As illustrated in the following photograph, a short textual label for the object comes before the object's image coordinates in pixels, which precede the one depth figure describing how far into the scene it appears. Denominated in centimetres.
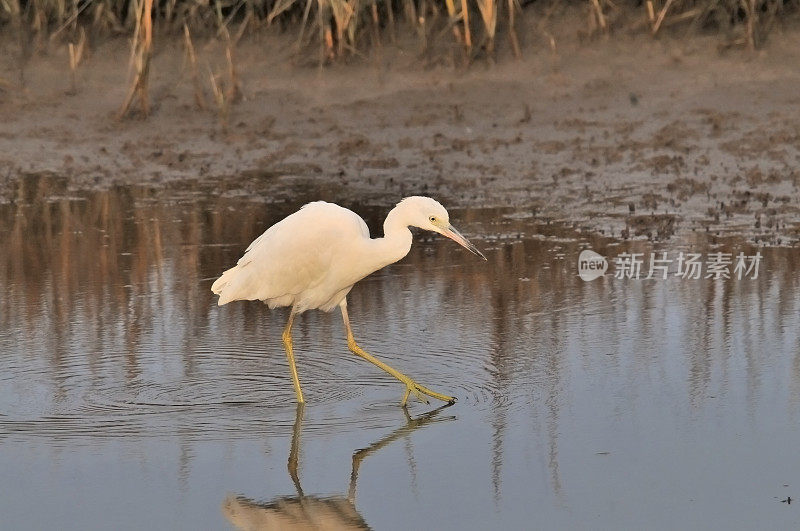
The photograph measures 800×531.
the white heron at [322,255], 1223
